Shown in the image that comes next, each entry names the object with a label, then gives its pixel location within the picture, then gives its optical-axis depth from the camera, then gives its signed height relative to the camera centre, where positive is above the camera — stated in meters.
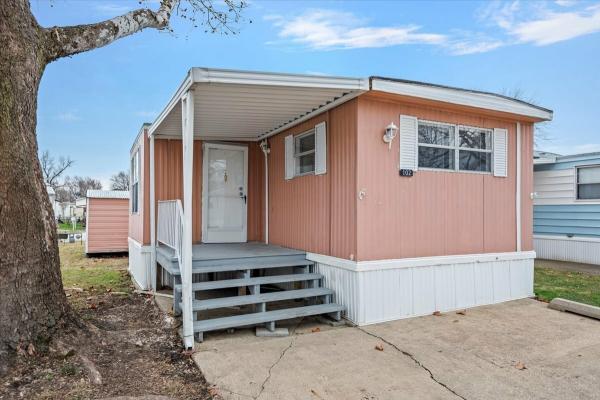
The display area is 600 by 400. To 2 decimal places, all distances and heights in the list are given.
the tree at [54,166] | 38.72 +3.71
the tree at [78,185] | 43.19 +2.07
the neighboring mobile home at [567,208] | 9.30 -0.18
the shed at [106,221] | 12.41 -0.56
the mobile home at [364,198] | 4.62 +0.04
